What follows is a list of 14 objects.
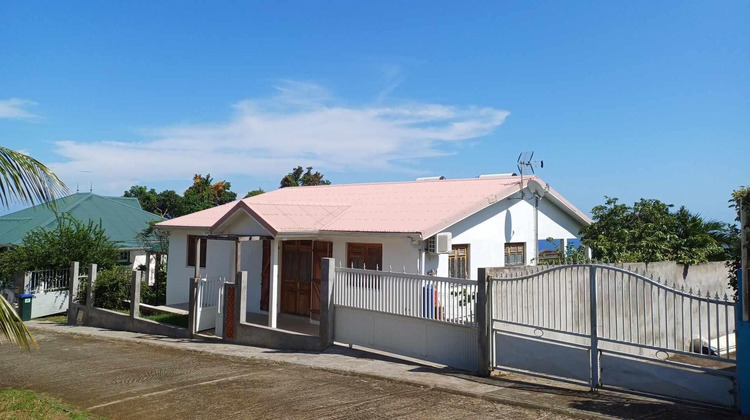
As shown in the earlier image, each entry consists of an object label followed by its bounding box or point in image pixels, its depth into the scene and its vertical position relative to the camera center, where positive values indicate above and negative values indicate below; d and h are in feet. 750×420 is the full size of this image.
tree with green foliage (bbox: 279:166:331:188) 154.40 +21.36
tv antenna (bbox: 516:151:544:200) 51.06 +8.38
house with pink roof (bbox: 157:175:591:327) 44.83 +2.03
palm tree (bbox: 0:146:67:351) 21.84 +2.93
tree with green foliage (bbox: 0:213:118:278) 67.62 -0.05
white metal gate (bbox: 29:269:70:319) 66.28 -4.81
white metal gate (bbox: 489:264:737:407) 23.22 -3.97
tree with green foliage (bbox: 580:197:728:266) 45.50 +2.02
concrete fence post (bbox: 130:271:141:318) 54.34 -4.33
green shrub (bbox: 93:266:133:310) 61.05 -4.17
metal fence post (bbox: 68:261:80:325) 61.31 -4.69
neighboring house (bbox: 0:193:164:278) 89.97 +5.50
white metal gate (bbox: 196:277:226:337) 47.05 -4.30
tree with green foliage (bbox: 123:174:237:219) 129.21 +15.57
